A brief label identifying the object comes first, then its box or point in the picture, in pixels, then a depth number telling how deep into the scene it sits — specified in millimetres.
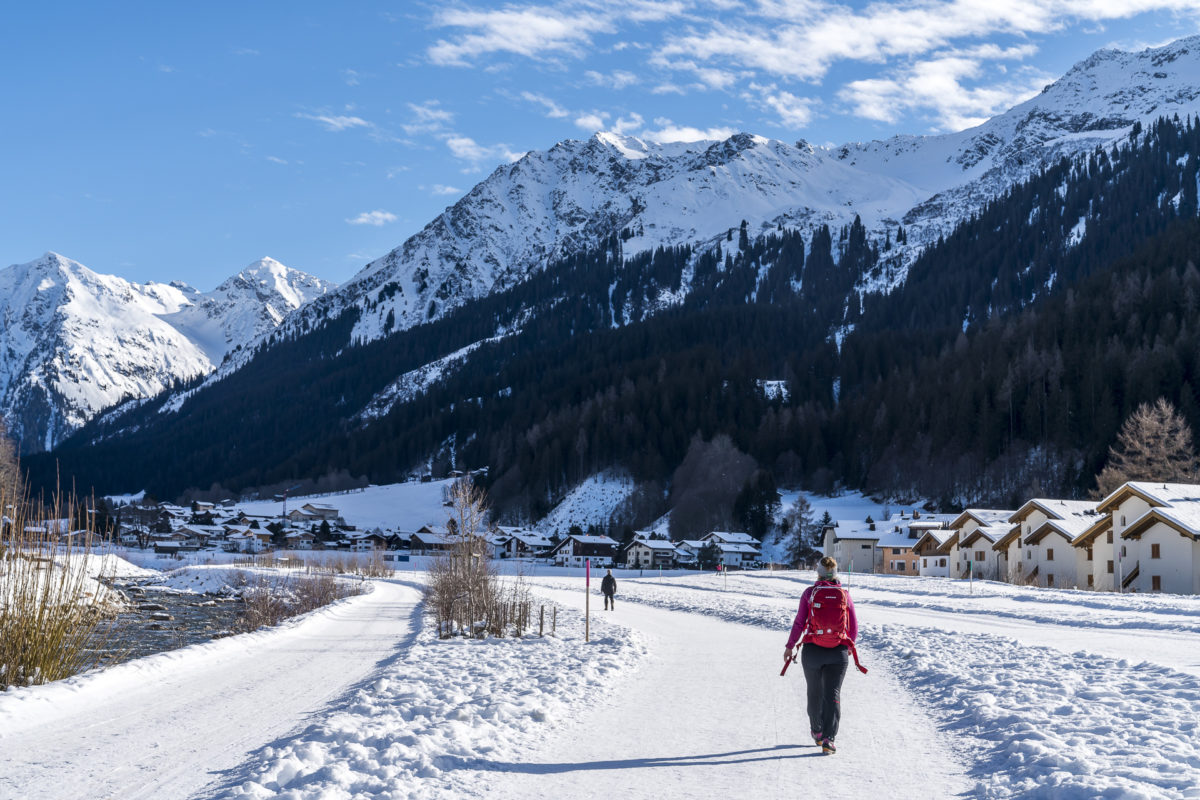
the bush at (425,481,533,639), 26516
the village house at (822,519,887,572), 104000
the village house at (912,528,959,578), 85938
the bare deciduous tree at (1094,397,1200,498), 76812
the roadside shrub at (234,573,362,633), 38156
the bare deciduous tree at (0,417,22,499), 57169
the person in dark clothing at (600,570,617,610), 39250
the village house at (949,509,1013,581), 77062
